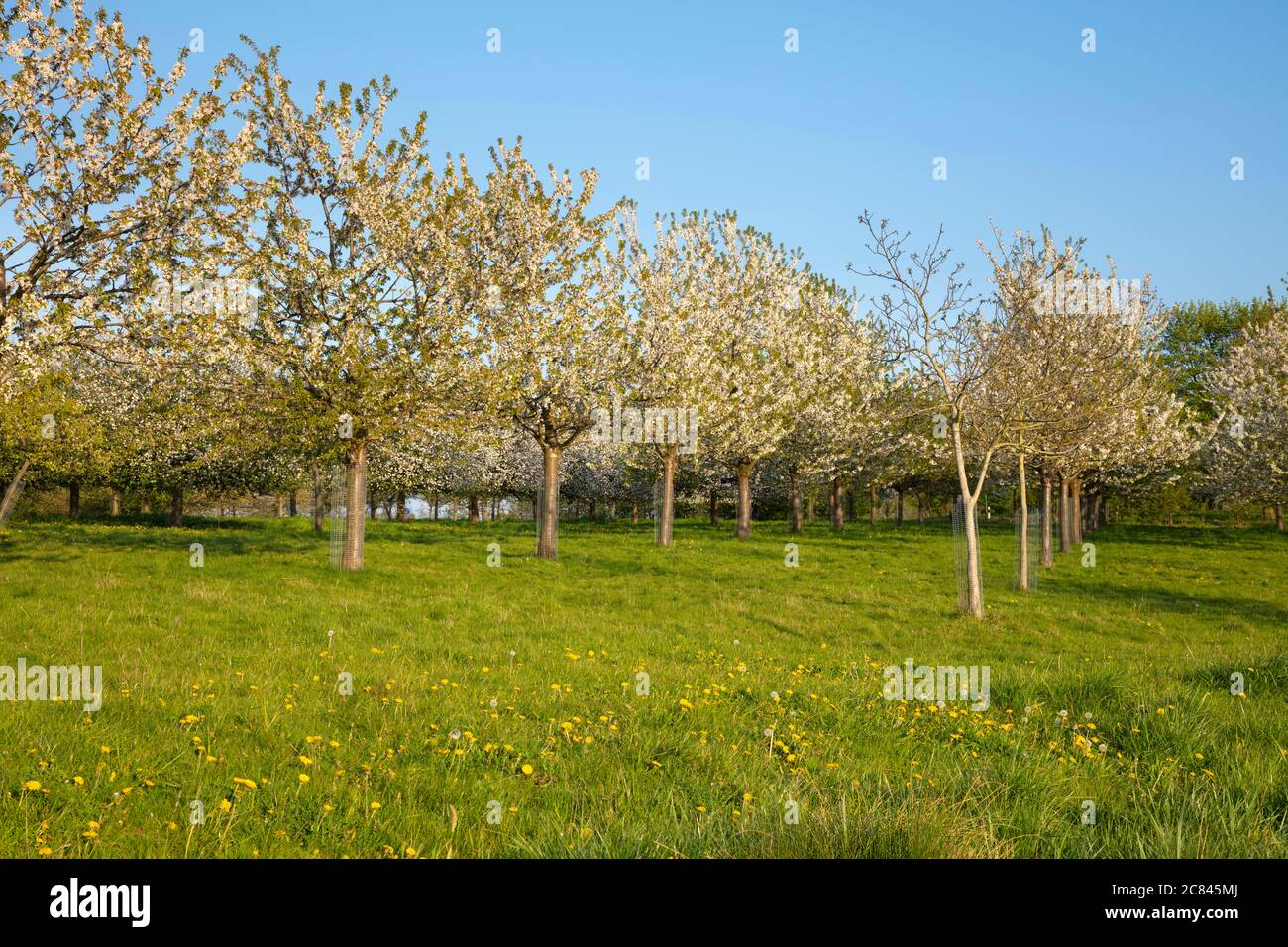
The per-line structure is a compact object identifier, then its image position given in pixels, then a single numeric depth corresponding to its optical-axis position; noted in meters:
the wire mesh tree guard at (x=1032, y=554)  24.86
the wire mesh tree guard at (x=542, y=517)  26.59
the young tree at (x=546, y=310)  23.80
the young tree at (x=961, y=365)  20.00
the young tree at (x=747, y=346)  34.25
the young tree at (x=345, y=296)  20.36
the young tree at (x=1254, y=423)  36.78
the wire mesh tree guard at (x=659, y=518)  32.56
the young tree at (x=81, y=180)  14.83
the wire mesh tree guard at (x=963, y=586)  20.22
